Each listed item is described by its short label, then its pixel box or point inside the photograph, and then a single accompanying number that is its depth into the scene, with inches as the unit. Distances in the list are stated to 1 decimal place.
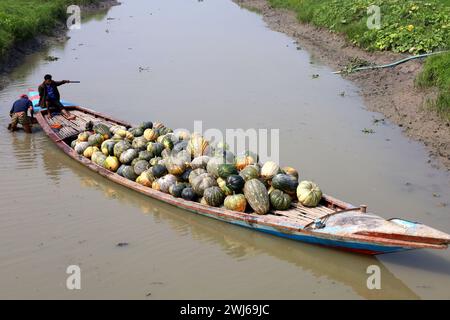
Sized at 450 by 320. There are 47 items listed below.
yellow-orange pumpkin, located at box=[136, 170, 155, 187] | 379.6
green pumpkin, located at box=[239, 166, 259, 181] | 345.7
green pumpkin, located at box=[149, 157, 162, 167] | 389.1
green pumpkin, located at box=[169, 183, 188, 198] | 360.2
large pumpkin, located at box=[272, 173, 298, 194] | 335.9
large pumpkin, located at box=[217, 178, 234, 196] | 344.5
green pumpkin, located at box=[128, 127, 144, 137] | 440.3
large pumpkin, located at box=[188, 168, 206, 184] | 362.3
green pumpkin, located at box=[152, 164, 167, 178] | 378.6
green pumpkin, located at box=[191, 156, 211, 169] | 370.0
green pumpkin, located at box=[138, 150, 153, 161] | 400.2
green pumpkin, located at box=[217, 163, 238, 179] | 348.5
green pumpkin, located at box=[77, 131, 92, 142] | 456.4
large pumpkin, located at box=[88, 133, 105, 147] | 442.9
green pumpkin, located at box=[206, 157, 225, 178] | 357.1
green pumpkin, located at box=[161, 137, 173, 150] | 404.5
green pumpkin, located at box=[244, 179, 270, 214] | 327.6
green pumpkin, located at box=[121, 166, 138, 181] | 394.9
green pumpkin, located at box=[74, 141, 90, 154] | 443.2
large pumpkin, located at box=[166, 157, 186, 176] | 373.0
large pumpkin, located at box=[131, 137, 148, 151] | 415.5
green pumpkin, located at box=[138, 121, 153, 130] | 446.3
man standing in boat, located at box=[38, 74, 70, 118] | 521.0
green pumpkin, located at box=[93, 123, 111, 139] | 450.6
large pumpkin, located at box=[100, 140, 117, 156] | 424.2
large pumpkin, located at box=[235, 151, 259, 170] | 364.8
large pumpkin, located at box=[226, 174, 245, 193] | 339.6
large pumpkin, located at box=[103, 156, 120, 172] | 409.1
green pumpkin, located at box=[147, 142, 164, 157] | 402.6
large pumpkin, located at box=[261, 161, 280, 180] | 346.6
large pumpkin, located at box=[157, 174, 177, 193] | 368.2
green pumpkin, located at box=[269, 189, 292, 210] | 329.4
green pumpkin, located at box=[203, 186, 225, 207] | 342.6
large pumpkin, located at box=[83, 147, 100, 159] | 434.9
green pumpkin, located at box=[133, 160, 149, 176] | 390.8
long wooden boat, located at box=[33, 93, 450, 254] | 273.9
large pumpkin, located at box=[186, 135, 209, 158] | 383.2
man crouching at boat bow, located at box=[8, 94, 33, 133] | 513.0
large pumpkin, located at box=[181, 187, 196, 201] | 354.3
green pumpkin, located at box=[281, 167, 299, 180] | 356.8
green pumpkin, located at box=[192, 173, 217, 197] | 351.6
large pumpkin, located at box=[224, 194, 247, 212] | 333.7
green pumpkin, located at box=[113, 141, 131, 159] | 414.0
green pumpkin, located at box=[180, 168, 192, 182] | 372.6
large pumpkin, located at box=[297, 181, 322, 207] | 330.3
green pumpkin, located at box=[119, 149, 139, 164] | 405.5
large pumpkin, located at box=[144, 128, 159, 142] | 426.3
